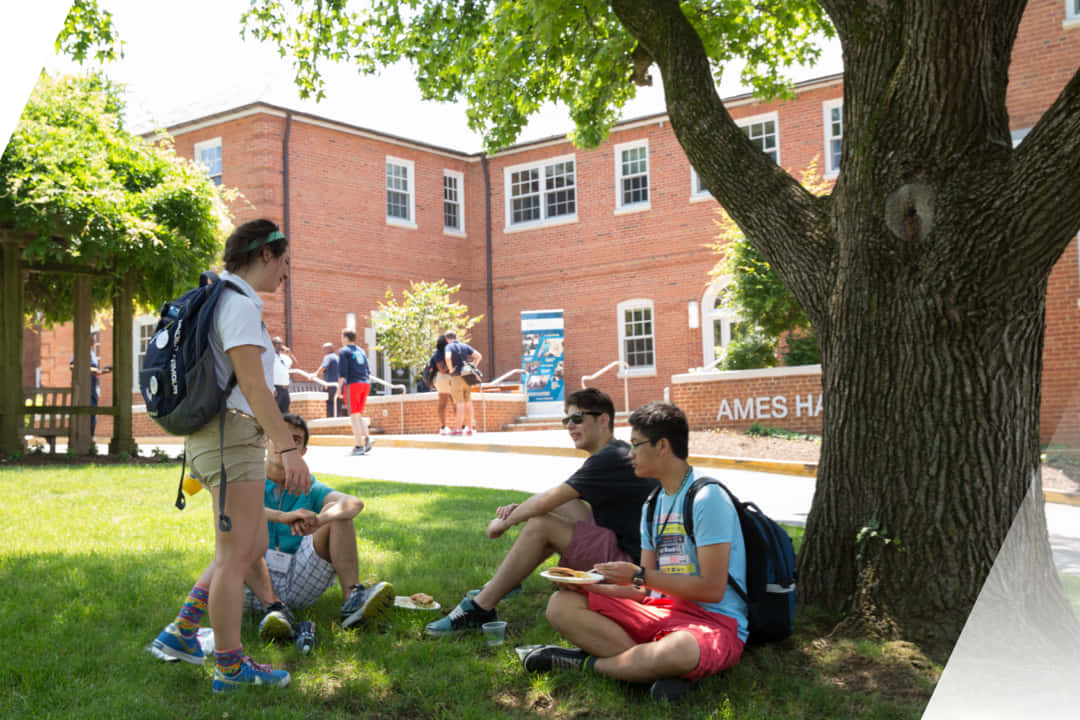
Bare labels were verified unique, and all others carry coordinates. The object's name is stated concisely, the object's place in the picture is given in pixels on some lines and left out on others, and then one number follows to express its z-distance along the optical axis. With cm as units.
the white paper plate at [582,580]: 408
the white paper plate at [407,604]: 532
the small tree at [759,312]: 1747
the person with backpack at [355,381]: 1606
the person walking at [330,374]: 2020
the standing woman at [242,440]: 379
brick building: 2402
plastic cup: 485
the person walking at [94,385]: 1715
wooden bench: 1362
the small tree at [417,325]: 2434
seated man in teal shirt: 485
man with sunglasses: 501
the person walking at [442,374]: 1889
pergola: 1291
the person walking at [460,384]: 1847
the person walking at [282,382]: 1528
